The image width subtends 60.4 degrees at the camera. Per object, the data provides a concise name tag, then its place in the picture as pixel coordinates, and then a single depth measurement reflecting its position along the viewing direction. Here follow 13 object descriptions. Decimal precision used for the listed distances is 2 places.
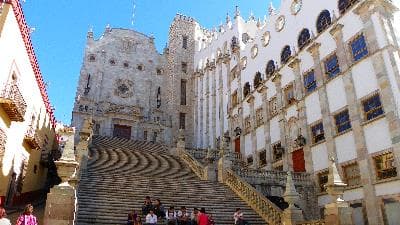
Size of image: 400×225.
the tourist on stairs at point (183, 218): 14.15
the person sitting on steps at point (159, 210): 14.74
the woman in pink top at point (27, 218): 8.72
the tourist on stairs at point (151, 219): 13.55
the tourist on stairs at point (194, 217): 14.22
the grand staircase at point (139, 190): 15.52
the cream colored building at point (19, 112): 14.63
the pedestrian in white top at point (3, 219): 8.15
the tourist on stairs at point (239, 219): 14.36
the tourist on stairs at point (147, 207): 14.64
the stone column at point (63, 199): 10.52
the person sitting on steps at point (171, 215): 14.24
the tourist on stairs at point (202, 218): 13.16
